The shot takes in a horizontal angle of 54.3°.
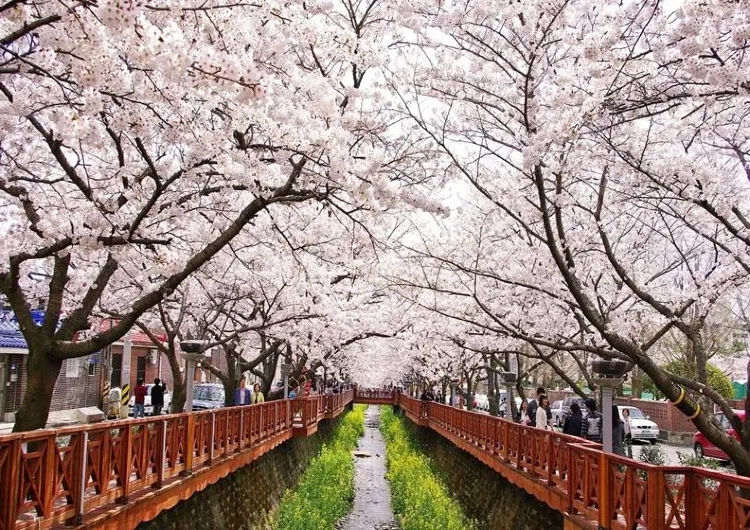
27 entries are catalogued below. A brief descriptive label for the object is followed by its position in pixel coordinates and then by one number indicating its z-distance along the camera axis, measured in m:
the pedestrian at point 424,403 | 33.84
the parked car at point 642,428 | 30.69
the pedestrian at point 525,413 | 17.44
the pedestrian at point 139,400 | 24.78
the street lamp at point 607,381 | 9.43
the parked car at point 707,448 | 22.55
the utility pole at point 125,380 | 22.68
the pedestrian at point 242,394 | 22.40
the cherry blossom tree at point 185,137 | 5.92
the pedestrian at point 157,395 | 22.36
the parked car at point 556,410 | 32.08
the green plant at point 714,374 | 30.59
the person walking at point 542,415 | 14.56
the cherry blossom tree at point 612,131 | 6.70
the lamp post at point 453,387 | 33.03
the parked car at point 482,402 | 48.62
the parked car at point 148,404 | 29.87
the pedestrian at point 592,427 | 13.20
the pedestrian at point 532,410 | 19.25
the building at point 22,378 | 25.06
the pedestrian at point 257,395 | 21.23
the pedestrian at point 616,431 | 12.62
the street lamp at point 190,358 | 13.34
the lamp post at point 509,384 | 18.97
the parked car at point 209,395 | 29.31
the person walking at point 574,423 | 13.32
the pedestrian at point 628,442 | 20.30
